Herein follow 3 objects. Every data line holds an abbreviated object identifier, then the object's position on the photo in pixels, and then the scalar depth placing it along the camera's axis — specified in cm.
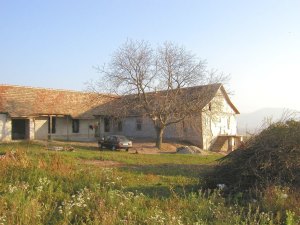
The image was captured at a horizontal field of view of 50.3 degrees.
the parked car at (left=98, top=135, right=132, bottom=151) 2845
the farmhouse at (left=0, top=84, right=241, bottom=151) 3190
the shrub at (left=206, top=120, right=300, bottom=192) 899
